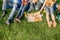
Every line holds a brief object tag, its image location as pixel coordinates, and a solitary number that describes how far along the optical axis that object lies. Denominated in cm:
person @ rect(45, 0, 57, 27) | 269
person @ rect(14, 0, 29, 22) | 268
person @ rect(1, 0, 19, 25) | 267
